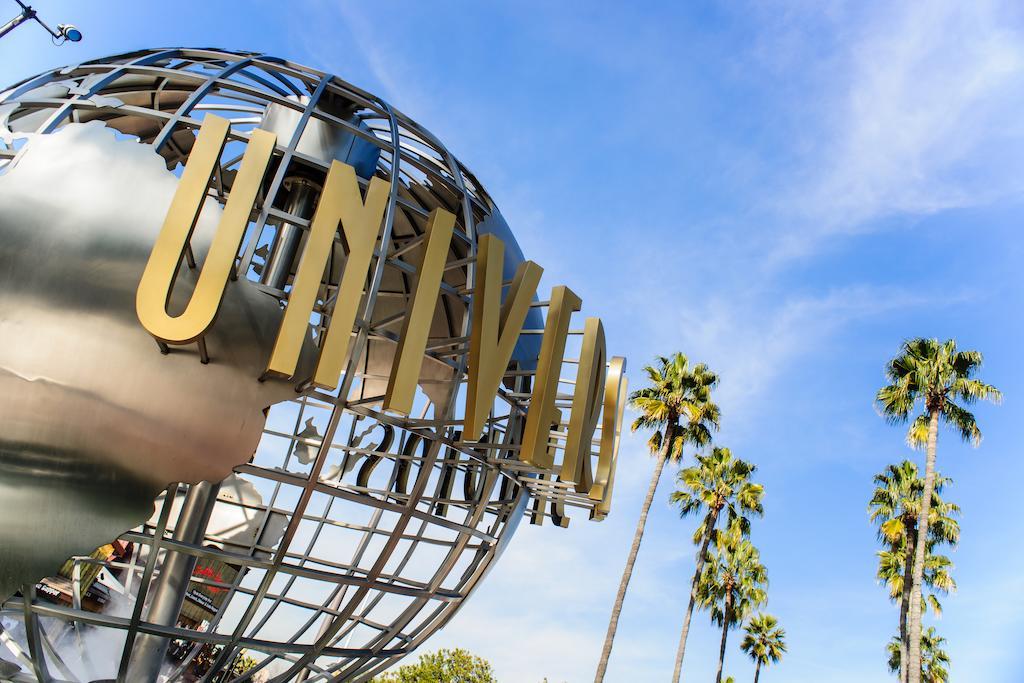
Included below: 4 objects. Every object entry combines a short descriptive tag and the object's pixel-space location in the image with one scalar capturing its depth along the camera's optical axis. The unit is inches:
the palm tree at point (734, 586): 1550.2
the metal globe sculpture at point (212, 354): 192.9
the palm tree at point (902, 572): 1330.0
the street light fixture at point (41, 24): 506.0
